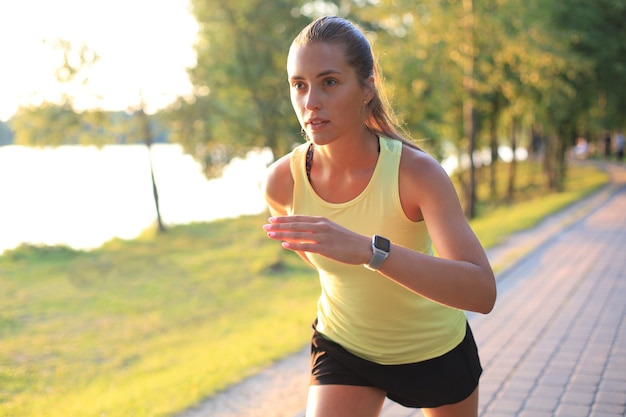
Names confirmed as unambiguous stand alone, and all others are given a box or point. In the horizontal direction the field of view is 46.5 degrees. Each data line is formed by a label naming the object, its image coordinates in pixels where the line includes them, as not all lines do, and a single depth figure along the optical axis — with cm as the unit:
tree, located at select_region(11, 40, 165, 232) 2327
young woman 207
